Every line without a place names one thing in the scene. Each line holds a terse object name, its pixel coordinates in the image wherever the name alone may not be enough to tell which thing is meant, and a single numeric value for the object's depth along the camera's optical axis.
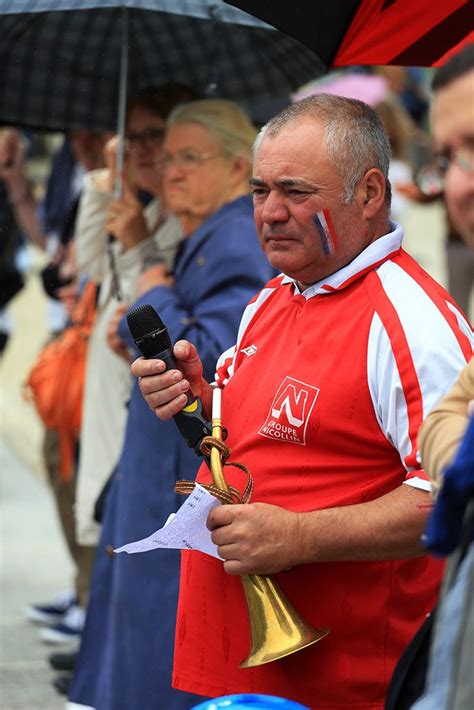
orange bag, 10.48
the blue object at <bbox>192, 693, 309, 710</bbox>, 4.08
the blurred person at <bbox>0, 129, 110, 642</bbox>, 11.37
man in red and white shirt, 5.34
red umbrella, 6.55
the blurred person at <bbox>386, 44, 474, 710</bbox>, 3.69
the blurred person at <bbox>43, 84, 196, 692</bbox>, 8.92
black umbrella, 9.05
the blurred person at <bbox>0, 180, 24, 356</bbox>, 13.13
